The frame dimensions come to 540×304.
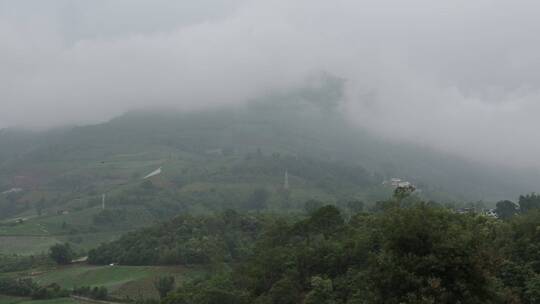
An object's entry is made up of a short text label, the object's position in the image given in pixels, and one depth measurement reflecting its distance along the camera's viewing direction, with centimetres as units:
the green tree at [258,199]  15900
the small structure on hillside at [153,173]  19131
